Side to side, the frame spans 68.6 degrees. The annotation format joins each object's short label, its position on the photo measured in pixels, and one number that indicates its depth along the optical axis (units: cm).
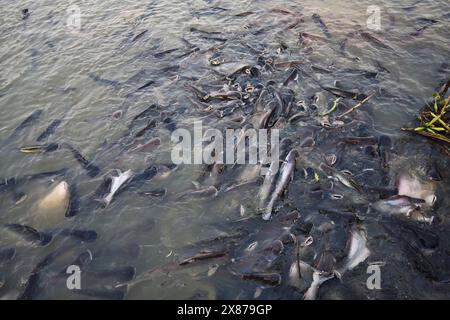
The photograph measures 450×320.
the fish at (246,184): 608
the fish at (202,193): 610
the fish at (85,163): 678
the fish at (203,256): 512
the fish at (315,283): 456
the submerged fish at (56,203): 612
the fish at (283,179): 566
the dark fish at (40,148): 737
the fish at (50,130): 773
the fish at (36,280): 497
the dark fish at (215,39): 1011
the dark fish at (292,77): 816
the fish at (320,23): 996
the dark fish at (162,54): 989
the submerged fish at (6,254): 548
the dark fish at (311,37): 964
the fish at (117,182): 625
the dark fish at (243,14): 1123
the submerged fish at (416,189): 554
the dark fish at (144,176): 652
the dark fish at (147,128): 739
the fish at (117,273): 512
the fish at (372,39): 914
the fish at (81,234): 565
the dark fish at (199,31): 1055
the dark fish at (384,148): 622
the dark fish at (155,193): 628
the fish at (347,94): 759
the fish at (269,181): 587
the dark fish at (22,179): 672
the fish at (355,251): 482
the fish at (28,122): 796
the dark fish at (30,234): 568
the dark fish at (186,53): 973
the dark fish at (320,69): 844
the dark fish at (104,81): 909
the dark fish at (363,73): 823
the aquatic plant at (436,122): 629
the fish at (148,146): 710
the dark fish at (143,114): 778
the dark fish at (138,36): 1072
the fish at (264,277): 475
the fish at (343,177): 579
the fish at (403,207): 529
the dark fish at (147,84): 881
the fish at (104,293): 489
